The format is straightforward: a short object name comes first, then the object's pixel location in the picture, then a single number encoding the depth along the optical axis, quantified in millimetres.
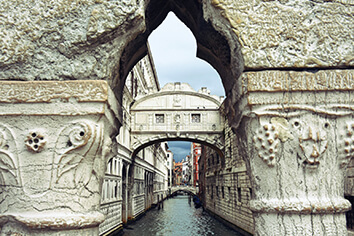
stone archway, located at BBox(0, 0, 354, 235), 1875
